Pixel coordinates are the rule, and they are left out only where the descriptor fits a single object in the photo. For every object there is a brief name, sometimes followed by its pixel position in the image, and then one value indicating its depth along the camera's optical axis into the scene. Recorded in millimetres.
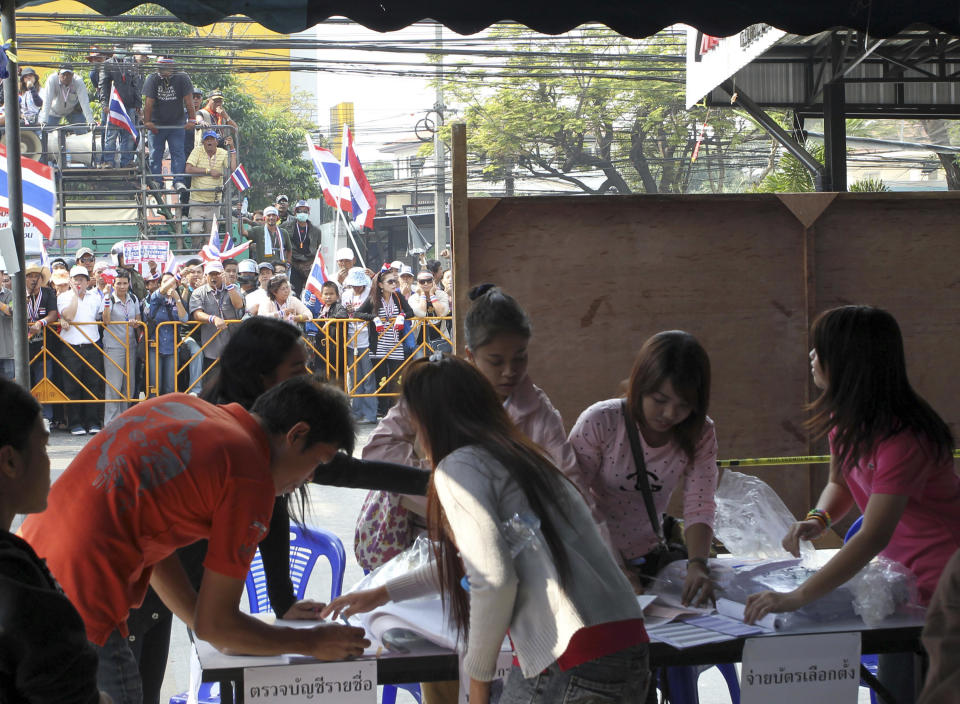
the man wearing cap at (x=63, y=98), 19375
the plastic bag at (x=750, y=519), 3559
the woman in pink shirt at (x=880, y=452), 2717
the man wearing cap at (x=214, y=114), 19359
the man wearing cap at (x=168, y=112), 18428
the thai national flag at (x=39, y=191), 7363
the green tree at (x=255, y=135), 30844
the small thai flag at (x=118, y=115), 18486
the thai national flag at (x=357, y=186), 19078
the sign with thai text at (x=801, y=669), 2564
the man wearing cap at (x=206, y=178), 18859
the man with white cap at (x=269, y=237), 18062
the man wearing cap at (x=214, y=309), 12859
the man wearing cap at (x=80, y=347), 12609
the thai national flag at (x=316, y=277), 15406
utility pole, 27295
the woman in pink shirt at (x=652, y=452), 2998
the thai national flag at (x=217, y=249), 17312
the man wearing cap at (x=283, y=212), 20370
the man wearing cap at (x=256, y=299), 12945
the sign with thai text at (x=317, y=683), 2387
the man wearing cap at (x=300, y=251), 18516
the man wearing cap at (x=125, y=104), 19219
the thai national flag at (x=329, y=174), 19234
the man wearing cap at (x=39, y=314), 12242
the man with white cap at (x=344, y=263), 14570
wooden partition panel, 4984
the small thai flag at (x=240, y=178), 20441
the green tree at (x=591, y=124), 29938
